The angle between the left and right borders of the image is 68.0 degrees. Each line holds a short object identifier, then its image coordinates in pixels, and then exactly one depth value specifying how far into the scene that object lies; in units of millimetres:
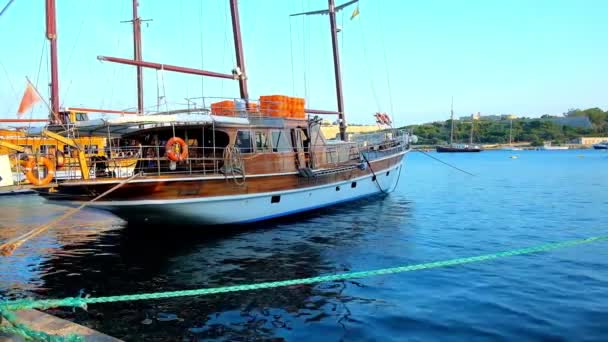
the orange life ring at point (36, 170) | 11867
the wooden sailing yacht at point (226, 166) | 12781
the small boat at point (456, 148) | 134562
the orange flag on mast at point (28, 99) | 20672
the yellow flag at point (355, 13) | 26303
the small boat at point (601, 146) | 139500
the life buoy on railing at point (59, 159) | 13078
